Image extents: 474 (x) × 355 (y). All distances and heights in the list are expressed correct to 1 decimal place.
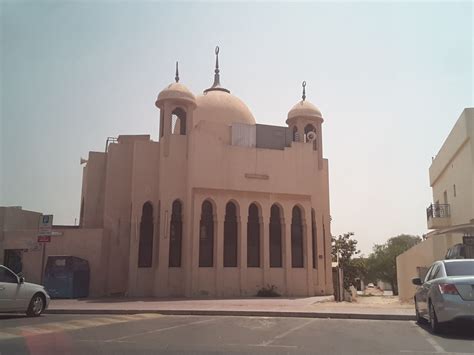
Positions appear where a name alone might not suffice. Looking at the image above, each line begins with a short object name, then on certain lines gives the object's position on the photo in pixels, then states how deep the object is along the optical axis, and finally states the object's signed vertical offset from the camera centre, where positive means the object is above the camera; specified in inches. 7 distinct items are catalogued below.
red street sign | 696.4 +68.0
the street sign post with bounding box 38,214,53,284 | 695.1 +77.4
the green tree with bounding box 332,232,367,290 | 1714.4 +128.0
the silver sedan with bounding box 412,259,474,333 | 366.6 -0.5
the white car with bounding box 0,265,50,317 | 511.5 -8.7
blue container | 899.4 +19.3
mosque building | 969.5 +154.7
